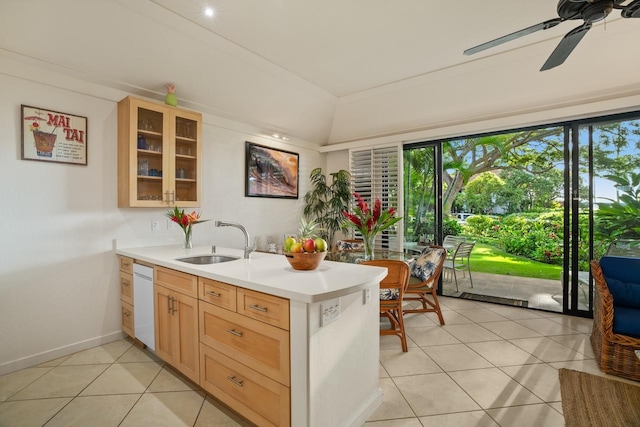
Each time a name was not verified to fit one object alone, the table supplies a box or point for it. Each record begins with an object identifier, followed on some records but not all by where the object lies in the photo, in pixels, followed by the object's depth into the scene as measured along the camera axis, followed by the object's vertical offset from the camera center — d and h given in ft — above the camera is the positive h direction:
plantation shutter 15.30 +1.84
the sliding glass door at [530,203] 11.14 +0.42
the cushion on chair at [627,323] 7.54 -2.77
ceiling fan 5.54 +3.77
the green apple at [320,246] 6.31 -0.69
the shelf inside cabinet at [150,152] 9.62 +1.96
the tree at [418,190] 14.92 +1.17
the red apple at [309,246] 6.24 -0.68
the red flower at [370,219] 9.49 -0.19
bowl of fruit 6.18 -0.81
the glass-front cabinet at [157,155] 9.32 +1.93
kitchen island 4.73 -2.11
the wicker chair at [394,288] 8.96 -2.24
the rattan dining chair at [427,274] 10.78 -2.22
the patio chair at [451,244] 15.34 -1.58
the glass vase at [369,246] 9.75 -1.07
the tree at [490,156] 13.87 +2.78
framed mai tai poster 8.11 +2.17
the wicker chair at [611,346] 7.47 -3.37
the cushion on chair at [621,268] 8.79 -1.65
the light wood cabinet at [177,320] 6.79 -2.57
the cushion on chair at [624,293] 8.57 -2.29
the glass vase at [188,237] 9.87 -0.79
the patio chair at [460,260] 15.31 -2.43
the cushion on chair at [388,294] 9.35 -2.51
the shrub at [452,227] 15.38 -0.73
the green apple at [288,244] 6.42 -0.66
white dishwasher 8.20 -2.60
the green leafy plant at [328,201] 16.48 +0.65
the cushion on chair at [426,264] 10.82 -1.85
